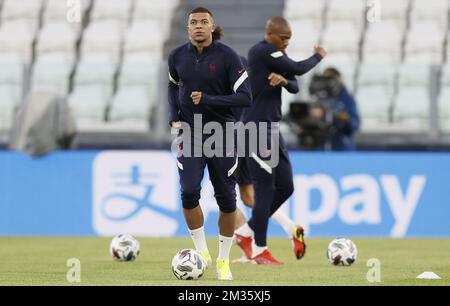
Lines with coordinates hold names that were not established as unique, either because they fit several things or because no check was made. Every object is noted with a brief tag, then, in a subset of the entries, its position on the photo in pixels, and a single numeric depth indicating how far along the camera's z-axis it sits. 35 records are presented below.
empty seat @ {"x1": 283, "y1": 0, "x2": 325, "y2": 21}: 20.12
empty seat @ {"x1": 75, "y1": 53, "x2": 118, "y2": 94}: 18.55
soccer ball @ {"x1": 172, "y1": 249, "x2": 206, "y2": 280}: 10.03
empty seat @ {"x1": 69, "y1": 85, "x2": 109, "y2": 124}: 18.33
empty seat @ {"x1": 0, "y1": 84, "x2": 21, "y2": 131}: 17.58
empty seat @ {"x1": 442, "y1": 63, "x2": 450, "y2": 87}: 17.41
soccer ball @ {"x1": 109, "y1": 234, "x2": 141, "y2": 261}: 12.19
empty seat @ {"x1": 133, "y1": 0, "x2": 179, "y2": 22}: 20.14
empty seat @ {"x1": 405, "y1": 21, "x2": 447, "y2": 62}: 19.38
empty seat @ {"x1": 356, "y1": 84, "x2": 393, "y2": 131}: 17.95
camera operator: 16.81
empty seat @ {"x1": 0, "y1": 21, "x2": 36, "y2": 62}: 19.84
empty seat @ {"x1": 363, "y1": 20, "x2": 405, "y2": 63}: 19.33
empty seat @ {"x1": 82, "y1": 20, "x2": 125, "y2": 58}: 19.81
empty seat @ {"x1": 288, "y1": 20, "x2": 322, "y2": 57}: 19.36
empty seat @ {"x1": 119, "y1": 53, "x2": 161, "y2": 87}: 17.91
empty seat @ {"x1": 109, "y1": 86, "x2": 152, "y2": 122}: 18.12
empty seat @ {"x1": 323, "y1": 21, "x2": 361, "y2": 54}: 19.59
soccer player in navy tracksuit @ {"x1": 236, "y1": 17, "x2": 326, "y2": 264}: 11.92
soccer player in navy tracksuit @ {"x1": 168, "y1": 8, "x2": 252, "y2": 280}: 10.14
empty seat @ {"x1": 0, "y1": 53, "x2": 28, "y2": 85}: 17.52
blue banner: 16.08
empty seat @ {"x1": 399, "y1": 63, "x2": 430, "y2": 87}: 17.41
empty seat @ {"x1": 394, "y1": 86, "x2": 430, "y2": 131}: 17.45
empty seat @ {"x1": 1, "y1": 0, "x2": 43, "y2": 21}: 20.39
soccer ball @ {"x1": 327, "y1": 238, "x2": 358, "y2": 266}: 11.75
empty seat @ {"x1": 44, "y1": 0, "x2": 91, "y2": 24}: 20.25
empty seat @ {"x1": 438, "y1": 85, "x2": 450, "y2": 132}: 17.22
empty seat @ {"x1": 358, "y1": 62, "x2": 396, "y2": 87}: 17.86
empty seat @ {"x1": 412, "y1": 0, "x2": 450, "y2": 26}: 19.73
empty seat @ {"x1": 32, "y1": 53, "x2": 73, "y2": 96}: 18.02
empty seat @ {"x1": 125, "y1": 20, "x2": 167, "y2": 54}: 19.75
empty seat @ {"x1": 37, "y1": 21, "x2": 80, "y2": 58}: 19.84
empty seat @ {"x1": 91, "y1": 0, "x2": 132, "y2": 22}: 20.34
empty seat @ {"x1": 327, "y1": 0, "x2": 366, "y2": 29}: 20.02
